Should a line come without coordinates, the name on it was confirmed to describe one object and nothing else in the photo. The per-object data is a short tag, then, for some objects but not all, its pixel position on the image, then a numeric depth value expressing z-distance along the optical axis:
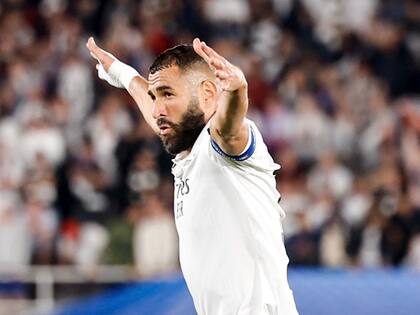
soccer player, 8.26
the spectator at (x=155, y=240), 18.98
